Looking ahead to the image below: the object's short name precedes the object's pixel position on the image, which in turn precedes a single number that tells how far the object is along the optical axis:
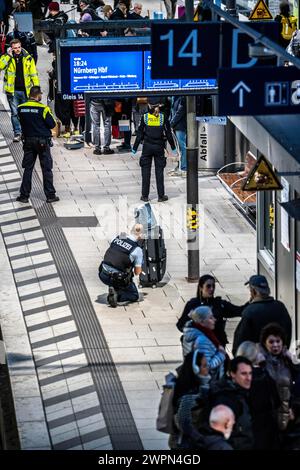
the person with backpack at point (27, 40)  32.25
